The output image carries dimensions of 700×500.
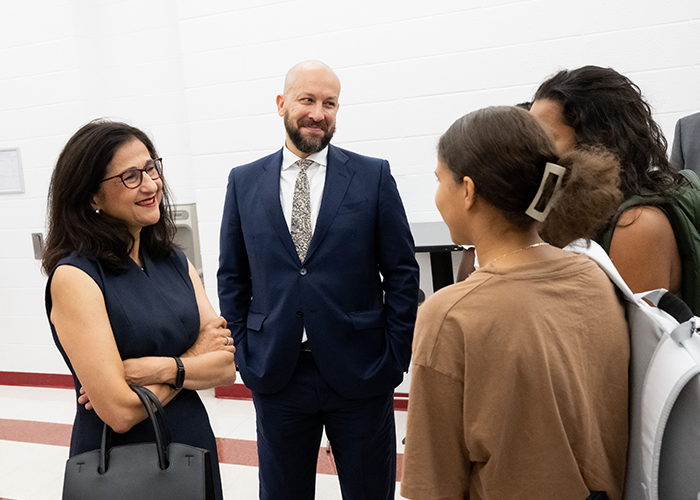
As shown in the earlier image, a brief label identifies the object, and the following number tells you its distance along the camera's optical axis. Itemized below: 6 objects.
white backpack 0.83
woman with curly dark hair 1.26
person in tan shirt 0.91
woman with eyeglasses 1.35
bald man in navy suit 1.92
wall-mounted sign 4.26
